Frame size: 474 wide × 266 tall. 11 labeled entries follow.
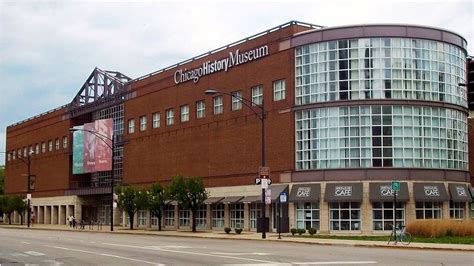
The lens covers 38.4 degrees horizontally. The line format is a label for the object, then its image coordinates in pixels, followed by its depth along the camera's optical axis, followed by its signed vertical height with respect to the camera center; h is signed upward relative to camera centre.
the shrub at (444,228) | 39.56 -2.14
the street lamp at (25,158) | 103.19 +5.58
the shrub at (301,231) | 46.07 -2.65
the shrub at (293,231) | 45.28 -2.59
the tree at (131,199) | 63.19 -0.60
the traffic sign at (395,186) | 35.19 +0.29
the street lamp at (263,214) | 42.03 -1.38
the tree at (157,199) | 60.90 -0.58
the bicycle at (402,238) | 32.79 -2.34
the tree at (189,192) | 56.81 +0.04
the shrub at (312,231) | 45.25 -2.60
